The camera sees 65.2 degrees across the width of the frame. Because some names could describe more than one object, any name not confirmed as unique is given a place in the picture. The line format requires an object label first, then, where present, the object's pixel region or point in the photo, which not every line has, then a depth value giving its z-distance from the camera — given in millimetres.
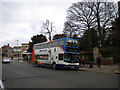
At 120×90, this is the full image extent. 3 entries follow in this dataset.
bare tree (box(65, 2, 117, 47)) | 21698
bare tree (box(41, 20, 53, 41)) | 30115
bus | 12313
